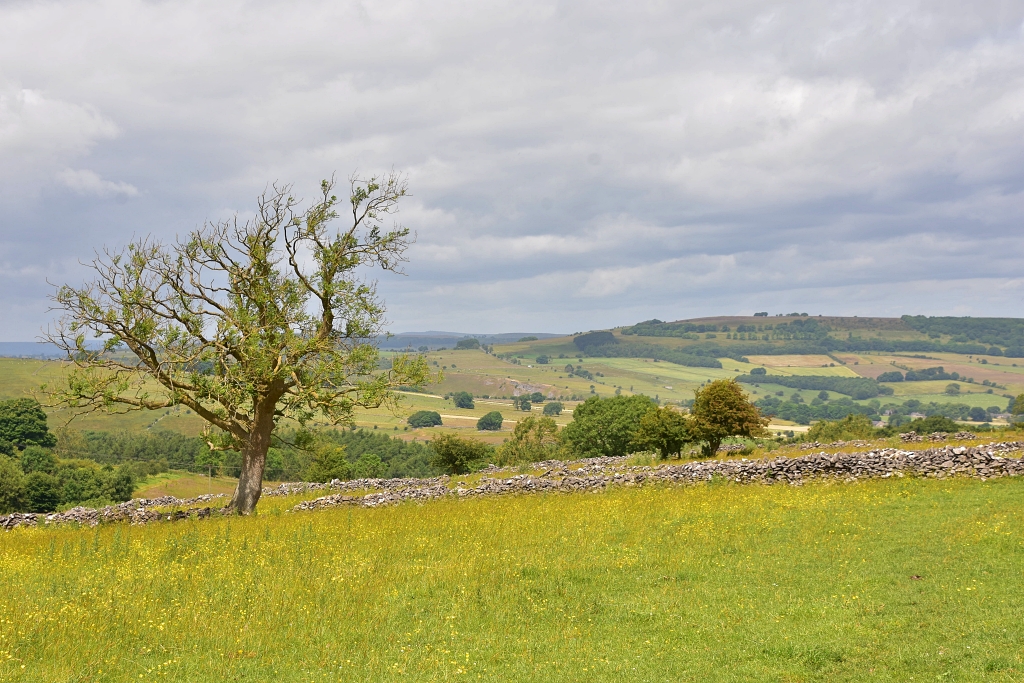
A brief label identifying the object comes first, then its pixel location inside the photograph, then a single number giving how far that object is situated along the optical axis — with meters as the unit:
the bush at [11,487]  79.75
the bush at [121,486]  95.13
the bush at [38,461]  95.75
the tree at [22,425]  107.19
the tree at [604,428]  74.56
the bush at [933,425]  93.00
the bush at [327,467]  66.81
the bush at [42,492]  85.12
